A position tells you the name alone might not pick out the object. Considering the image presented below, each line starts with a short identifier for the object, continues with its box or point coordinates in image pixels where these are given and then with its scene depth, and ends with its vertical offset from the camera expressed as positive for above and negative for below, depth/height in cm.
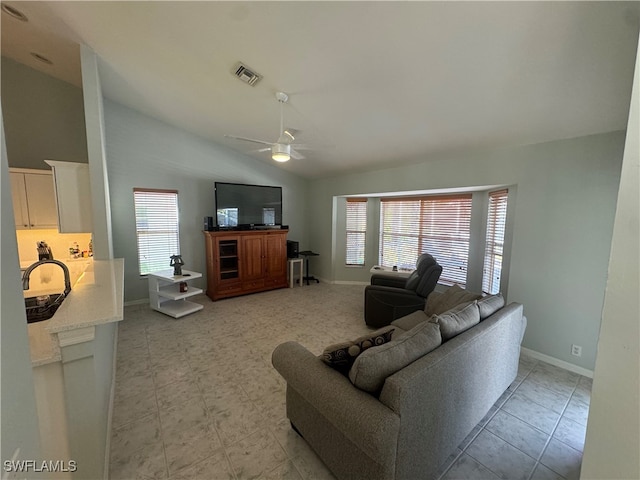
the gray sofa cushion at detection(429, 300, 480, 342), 174 -70
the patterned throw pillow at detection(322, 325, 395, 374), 158 -83
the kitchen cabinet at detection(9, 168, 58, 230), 318 +22
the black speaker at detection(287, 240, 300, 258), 584 -70
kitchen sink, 172 -65
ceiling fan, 280 +79
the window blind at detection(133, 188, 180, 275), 451 -18
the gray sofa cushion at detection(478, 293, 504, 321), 208 -71
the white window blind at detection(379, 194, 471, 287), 442 -24
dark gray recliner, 335 -103
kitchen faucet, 158 -40
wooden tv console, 475 -85
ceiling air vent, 253 +145
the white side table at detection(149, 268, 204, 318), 400 -122
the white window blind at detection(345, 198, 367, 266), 584 -23
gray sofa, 126 -102
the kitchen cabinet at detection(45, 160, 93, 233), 279 +22
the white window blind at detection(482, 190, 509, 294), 353 -30
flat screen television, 488 +25
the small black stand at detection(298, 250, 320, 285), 602 -93
